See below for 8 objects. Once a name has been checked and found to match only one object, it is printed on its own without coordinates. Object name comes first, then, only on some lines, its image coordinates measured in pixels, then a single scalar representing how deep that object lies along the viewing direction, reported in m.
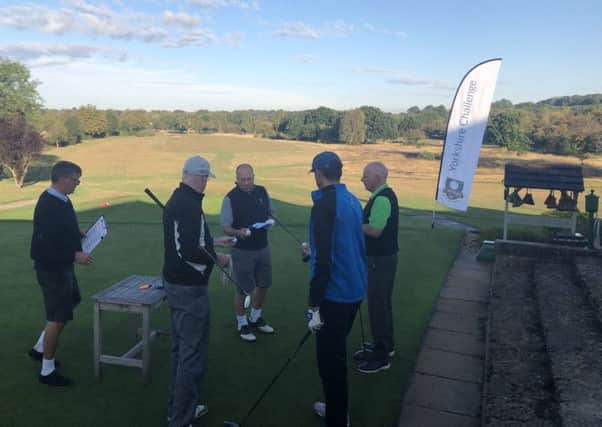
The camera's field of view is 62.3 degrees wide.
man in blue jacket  4.00
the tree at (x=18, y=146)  29.92
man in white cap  4.17
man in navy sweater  4.91
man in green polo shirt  5.45
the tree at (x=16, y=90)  46.03
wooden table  4.91
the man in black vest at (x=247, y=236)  6.24
